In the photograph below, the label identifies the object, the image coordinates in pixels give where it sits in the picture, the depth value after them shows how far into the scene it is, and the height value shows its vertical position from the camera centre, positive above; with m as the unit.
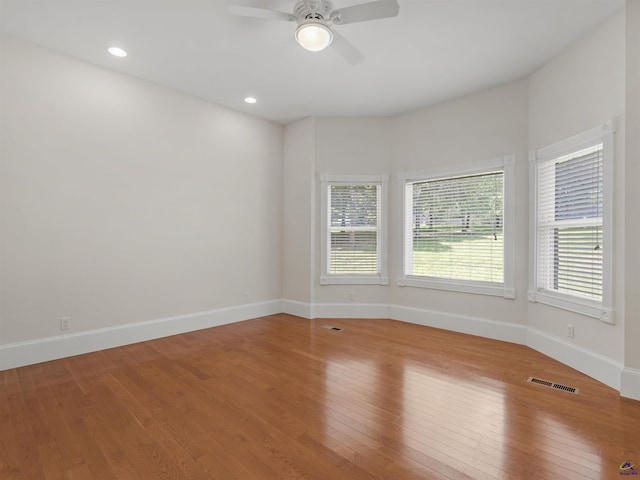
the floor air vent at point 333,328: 4.46 -1.26
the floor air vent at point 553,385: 2.73 -1.27
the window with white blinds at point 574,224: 2.92 +0.14
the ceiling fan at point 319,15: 2.34 +1.64
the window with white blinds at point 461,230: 4.09 +0.11
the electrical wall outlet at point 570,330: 3.23 -0.92
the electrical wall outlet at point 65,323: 3.41 -0.90
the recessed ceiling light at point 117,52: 3.29 +1.88
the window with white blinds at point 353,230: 5.09 +0.12
